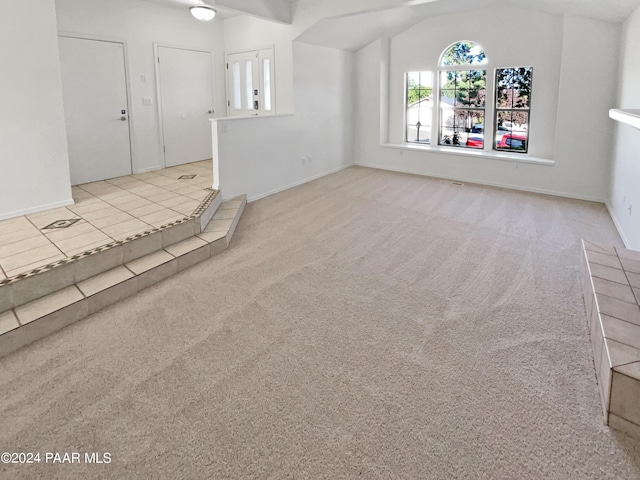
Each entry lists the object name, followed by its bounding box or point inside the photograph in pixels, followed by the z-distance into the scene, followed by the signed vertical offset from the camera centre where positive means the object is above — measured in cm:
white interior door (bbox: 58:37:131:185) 551 +64
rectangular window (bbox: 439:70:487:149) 715 +77
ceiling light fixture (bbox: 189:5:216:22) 541 +182
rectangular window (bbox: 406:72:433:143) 771 +86
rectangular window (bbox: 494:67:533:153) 658 +70
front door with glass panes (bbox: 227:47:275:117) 686 +119
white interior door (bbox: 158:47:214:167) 668 +85
